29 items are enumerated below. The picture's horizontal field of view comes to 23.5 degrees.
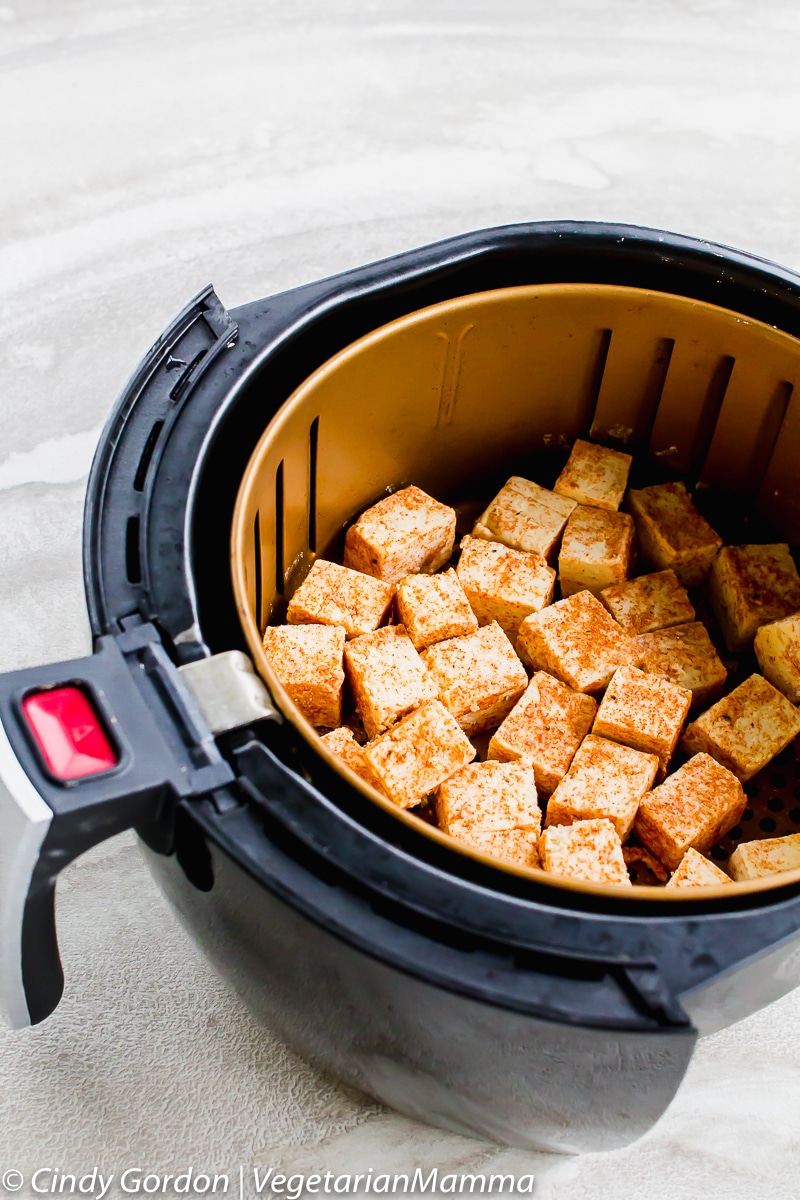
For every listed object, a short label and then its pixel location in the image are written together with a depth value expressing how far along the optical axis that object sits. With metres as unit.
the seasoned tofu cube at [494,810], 0.47
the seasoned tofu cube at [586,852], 0.45
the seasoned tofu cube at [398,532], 0.52
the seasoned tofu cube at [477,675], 0.50
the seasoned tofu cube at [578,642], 0.51
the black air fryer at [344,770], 0.38
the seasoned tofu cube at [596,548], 0.53
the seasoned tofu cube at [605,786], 0.48
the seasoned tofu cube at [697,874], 0.46
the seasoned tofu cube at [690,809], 0.48
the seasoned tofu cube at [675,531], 0.53
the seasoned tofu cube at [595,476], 0.53
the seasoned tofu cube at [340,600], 0.51
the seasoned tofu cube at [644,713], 0.49
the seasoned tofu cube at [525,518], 0.53
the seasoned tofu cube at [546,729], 0.49
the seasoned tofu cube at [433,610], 0.51
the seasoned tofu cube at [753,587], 0.52
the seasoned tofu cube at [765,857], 0.47
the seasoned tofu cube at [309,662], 0.49
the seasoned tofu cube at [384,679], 0.49
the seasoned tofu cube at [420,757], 0.48
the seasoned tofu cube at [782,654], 0.50
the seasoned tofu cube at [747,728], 0.50
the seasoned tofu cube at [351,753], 0.48
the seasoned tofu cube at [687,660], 0.51
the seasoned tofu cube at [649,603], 0.53
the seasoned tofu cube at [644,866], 0.49
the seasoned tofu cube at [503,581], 0.52
